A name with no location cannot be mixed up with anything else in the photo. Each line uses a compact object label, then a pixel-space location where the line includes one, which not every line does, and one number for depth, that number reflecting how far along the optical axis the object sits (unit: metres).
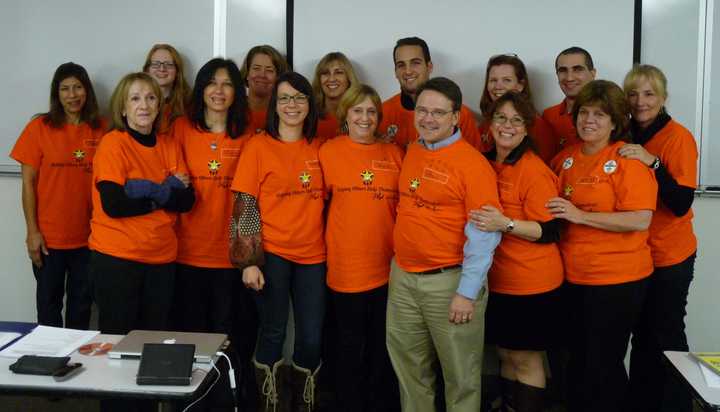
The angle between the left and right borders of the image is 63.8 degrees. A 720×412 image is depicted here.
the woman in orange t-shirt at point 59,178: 3.07
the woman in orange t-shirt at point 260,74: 3.10
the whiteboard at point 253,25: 3.30
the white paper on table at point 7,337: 1.83
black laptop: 1.57
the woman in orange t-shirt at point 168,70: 3.12
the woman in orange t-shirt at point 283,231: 2.41
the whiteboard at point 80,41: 3.39
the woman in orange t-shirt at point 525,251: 2.21
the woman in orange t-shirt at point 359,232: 2.38
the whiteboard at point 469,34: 3.06
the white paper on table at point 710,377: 1.65
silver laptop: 1.74
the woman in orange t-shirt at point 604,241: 2.19
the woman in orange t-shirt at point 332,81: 3.05
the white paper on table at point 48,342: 1.76
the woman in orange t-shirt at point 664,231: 2.34
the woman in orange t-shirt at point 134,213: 2.29
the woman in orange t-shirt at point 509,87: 2.81
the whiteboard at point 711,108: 2.96
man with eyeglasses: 2.11
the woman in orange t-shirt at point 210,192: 2.57
